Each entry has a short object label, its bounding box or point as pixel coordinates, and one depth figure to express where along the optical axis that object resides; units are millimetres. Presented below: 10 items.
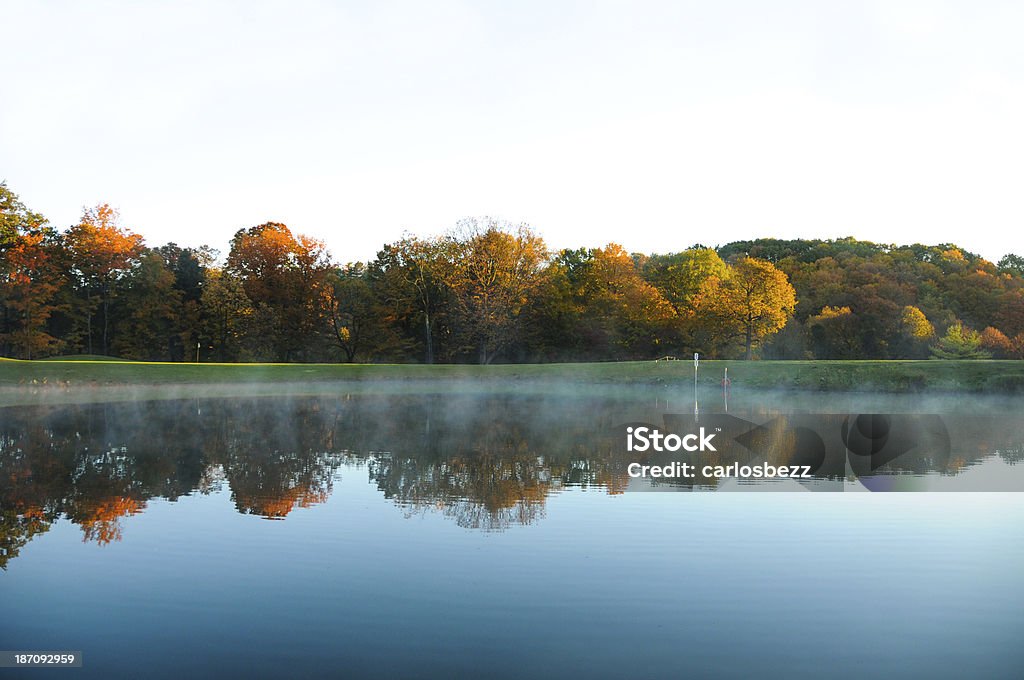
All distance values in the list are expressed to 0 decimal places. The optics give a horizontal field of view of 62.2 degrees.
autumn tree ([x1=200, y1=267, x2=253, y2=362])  71312
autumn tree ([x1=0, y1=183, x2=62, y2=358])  63688
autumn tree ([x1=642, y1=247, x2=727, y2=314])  70125
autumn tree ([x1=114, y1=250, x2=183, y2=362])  71125
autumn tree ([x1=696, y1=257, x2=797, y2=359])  63844
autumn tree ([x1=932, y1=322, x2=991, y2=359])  61938
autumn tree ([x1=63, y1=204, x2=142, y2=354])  69438
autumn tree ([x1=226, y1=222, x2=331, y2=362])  70812
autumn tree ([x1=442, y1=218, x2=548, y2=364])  67750
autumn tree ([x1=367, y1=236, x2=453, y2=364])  72750
